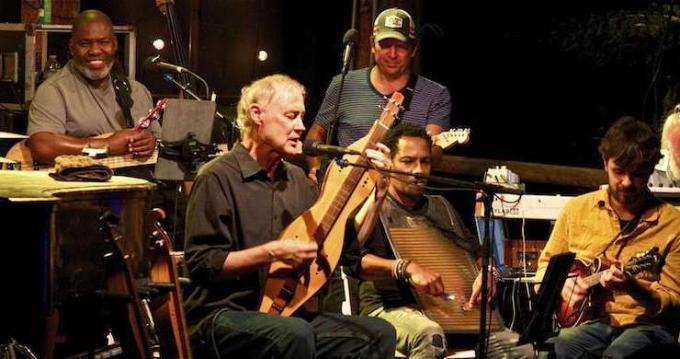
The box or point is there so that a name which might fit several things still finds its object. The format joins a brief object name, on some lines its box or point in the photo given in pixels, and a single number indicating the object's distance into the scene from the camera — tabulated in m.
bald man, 13.02
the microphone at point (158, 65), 13.01
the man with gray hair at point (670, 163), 12.65
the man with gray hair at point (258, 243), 9.39
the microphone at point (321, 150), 9.35
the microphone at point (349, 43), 12.31
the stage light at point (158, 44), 17.41
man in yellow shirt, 10.76
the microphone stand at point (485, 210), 9.38
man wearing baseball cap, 13.22
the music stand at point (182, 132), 12.52
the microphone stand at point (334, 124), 13.04
